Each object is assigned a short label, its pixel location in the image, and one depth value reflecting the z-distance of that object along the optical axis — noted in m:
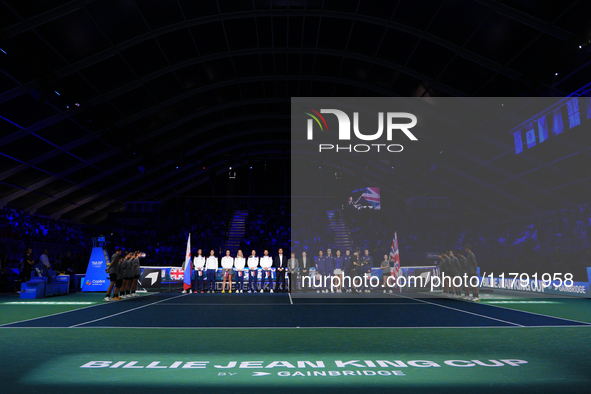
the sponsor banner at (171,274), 20.59
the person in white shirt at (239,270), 18.12
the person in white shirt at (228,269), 18.12
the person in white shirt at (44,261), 16.83
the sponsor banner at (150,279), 20.38
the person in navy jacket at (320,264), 17.63
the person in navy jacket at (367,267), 17.32
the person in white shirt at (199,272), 18.67
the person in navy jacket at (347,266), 17.77
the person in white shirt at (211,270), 18.53
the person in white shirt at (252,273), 18.22
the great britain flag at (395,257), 17.11
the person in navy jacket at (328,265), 17.56
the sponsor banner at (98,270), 18.92
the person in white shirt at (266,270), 18.31
